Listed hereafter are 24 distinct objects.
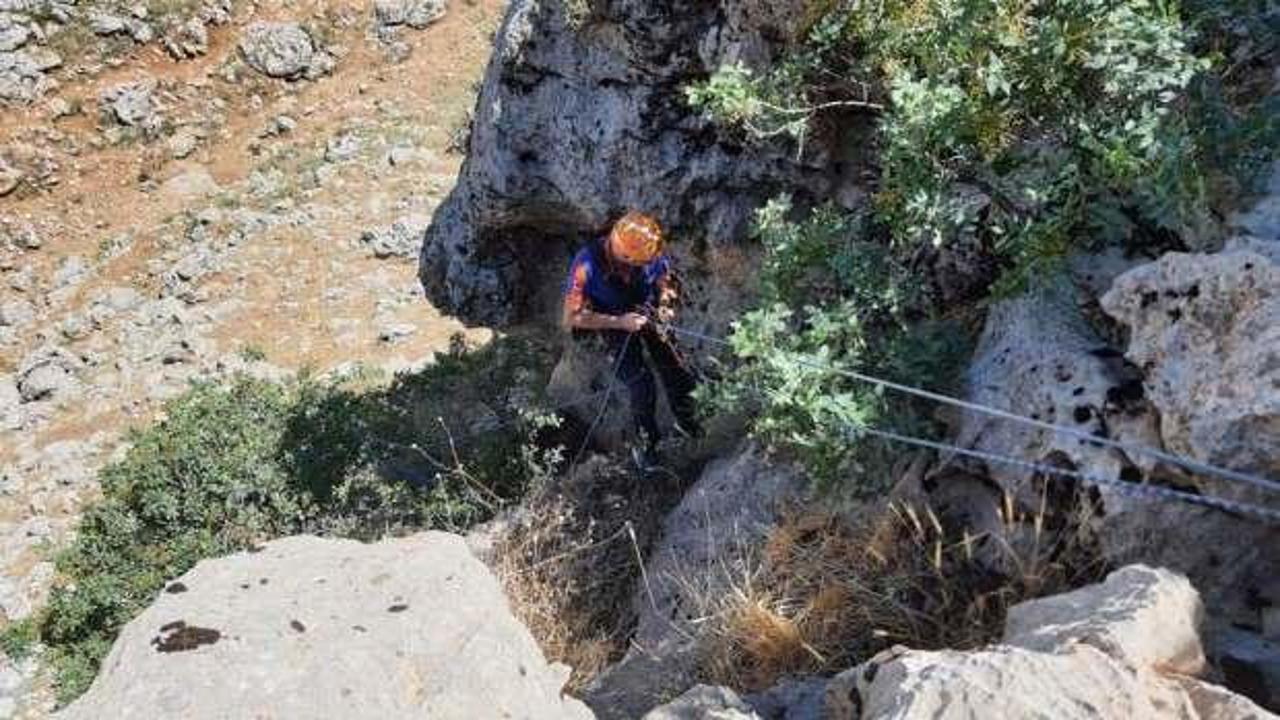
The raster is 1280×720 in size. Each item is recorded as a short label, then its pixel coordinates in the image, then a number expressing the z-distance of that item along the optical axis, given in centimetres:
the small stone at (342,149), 1783
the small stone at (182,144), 1805
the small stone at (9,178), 1736
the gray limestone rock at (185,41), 1842
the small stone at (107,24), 1797
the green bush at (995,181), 432
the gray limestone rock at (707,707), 345
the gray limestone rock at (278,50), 1877
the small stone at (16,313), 1611
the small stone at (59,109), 1777
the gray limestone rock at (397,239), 1645
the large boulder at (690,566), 486
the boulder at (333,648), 340
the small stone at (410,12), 1914
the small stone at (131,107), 1805
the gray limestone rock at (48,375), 1488
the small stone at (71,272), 1662
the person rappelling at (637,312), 717
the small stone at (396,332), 1482
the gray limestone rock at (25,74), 1762
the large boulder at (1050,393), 410
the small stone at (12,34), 1766
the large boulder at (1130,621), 296
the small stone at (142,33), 1820
